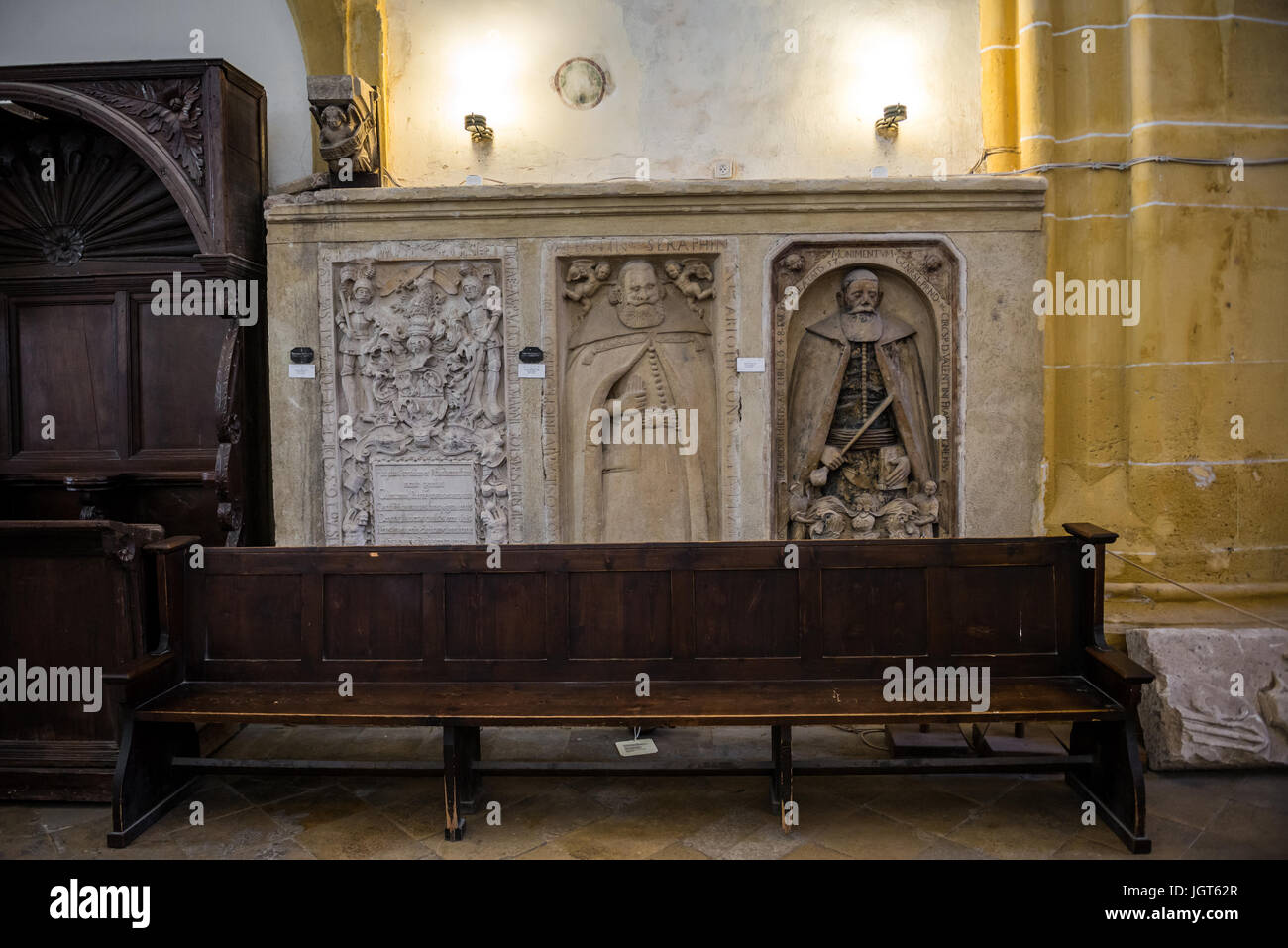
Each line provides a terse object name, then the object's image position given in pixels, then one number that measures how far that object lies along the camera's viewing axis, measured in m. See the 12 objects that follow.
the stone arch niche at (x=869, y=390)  4.52
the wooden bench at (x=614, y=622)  3.24
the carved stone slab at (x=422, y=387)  4.56
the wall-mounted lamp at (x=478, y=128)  5.11
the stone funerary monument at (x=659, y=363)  4.46
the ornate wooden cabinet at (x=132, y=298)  4.47
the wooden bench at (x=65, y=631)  3.25
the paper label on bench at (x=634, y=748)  3.75
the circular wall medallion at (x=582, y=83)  5.23
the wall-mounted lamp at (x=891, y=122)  5.04
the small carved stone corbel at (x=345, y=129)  4.53
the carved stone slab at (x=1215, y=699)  3.42
